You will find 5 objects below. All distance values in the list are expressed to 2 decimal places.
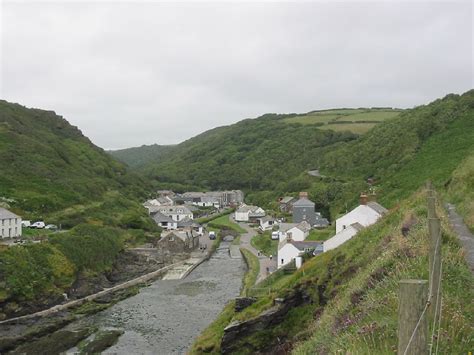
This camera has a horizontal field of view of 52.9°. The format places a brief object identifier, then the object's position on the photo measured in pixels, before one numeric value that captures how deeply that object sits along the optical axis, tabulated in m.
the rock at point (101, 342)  33.53
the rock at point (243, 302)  29.12
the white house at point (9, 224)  60.12
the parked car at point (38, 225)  70.44
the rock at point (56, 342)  33.75
